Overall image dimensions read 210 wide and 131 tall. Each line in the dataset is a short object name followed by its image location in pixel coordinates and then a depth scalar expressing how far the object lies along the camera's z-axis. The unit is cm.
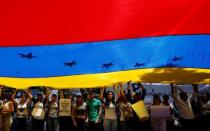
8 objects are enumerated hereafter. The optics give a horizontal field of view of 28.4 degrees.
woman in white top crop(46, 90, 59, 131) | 965
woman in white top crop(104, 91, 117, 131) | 924
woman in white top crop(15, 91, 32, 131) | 1023
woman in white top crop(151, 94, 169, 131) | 902
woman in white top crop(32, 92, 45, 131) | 992
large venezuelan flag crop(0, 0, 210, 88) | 774
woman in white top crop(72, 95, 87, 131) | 950
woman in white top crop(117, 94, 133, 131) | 918
